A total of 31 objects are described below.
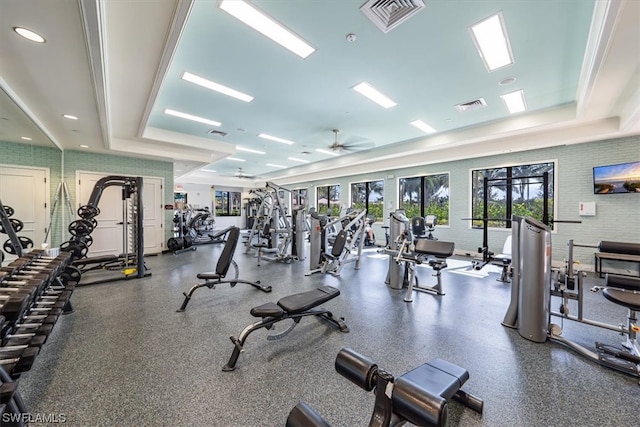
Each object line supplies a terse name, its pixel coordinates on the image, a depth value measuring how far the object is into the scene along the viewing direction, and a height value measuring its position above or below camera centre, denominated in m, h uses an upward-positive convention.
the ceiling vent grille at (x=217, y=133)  6.22 +1.99
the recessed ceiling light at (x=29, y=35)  2.14 +1.55
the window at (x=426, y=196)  7.59 +0.49
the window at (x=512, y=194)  5.82 +0.42
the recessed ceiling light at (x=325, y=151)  8.32 +2.06
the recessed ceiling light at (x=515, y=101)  4.29 +1.99
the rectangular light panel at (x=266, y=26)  2.43 +1.97
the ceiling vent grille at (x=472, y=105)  4.56 +2.00
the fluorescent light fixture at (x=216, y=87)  3.72 +1.99
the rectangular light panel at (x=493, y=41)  2.66 +1.98
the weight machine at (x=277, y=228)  6.14 -0.45
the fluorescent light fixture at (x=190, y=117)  5.01 +1.98
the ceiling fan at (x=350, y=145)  6.07 +1.74
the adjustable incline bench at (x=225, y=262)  3.44 -0.72
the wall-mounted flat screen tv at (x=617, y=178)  4.51 +0.61
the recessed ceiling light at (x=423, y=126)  5.66 +2.01
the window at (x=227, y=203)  14.63 +0.51
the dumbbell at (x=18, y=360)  1.55 -0.93
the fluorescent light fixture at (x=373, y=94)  4.02 +1.99
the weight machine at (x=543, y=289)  2.20 -0.76
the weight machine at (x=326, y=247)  4.85 -0.72
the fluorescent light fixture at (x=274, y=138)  6.62 +2.02
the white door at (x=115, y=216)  6.29 -0.12
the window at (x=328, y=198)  11.08 +0.59
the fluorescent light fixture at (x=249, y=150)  7.87 +1.99
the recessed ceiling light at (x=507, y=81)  3.77 +1.99
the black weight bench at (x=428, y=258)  3.64 -0.68
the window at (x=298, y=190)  11.98 +0.86
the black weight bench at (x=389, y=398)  0.86 -0.70
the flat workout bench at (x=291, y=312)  2.07 -0.92
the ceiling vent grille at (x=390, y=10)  2.37 +1.96
